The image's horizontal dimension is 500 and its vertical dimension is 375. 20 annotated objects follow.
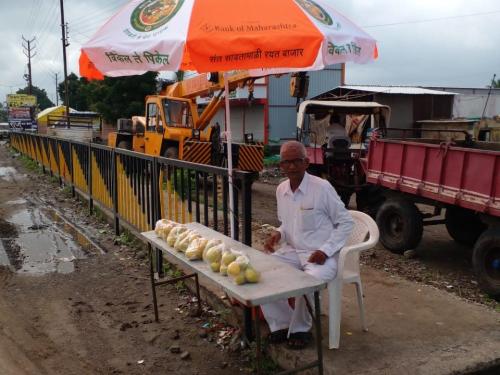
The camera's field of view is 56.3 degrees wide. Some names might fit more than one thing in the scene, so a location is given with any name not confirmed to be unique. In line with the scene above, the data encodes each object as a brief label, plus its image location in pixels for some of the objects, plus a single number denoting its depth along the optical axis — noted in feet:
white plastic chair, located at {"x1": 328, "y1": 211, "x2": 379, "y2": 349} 11.05
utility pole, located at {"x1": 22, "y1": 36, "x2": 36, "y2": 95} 200.34
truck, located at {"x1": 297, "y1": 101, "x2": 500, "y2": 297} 17.92
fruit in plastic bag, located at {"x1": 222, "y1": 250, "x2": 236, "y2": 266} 9.94
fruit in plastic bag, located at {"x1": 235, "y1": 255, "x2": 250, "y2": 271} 9.52
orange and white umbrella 10.21
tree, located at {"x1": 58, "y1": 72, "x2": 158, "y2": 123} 103.14
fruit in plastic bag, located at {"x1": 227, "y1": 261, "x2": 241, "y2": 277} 9.43
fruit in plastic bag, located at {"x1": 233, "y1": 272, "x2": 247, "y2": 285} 9.32
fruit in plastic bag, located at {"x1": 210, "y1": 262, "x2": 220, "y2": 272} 10.32
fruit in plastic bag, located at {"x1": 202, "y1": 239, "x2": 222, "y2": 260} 10.97
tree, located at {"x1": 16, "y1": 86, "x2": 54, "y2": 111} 350.23
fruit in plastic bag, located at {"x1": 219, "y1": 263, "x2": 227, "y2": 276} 9.98
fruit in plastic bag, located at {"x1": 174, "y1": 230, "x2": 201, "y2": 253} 11.85
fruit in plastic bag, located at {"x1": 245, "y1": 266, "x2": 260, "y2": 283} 9.37
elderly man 10.98
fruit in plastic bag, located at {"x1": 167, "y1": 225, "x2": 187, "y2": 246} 12.63
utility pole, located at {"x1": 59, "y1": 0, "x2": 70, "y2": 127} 116.16
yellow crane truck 43.24
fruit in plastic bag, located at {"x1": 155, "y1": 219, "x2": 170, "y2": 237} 13.54
